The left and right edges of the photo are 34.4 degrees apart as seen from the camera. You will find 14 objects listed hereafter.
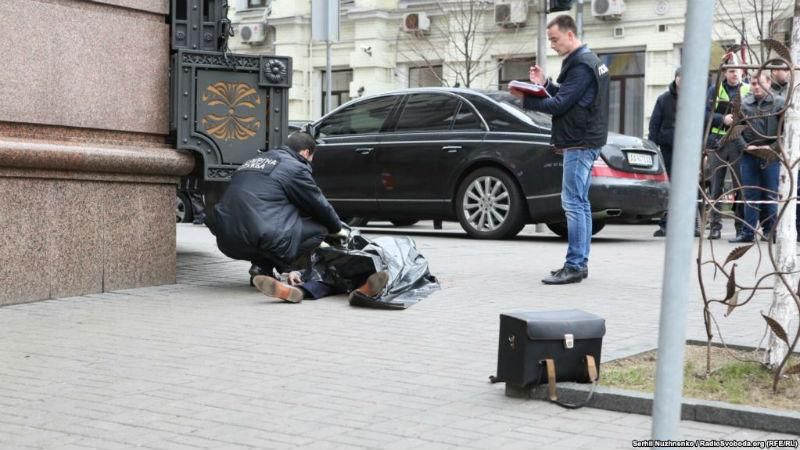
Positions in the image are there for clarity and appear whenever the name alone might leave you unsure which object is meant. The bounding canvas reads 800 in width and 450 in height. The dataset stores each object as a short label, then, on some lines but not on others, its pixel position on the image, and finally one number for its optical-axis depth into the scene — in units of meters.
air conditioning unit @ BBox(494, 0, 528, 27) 30.58
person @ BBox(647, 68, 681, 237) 15.71
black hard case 5.53
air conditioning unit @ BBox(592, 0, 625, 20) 28.84
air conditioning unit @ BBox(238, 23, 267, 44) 35.56
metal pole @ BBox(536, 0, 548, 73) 16.73
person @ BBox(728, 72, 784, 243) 14.09
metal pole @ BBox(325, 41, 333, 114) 20.52
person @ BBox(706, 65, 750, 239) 14.30
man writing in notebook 9.79
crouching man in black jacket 9.20
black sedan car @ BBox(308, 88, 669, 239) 13.71
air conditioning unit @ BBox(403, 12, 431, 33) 32.19
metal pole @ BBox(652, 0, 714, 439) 3.26
